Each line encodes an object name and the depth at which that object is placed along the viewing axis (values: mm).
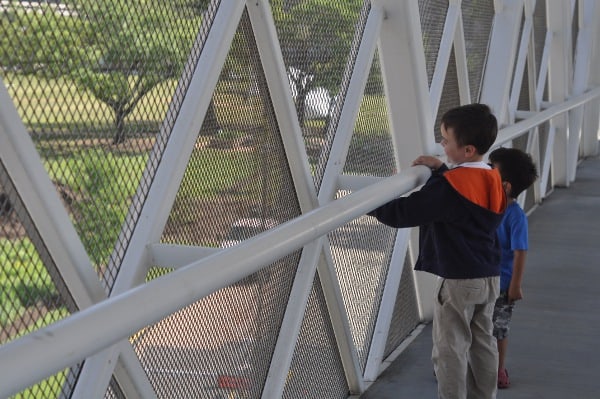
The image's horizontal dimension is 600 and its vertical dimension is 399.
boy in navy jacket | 3688
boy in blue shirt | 4637
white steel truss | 1892
